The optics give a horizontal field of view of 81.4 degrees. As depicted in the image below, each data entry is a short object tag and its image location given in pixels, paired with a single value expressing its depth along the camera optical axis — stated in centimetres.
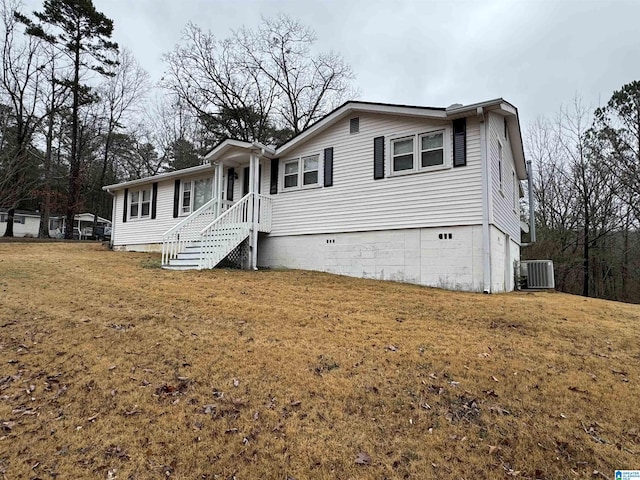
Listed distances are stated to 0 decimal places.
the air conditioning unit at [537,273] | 1316
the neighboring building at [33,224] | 3500
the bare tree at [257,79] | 2362
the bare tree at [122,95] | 2964
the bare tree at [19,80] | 2191
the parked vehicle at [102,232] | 3497
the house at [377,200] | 944
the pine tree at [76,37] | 2319
